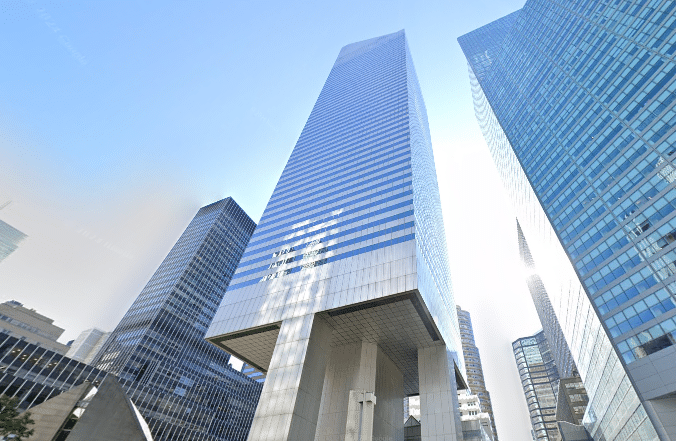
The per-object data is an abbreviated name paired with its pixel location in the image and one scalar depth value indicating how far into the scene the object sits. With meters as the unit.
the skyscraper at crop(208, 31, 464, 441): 36.47
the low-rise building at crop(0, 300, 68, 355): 102.00
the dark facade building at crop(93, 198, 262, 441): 82.06
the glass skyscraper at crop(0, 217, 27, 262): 132.38
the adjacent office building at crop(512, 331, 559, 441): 136.25
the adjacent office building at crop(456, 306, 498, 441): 149.62
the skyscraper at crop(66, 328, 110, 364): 177.94
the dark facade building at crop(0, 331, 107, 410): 54.16
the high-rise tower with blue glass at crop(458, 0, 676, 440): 37.75
